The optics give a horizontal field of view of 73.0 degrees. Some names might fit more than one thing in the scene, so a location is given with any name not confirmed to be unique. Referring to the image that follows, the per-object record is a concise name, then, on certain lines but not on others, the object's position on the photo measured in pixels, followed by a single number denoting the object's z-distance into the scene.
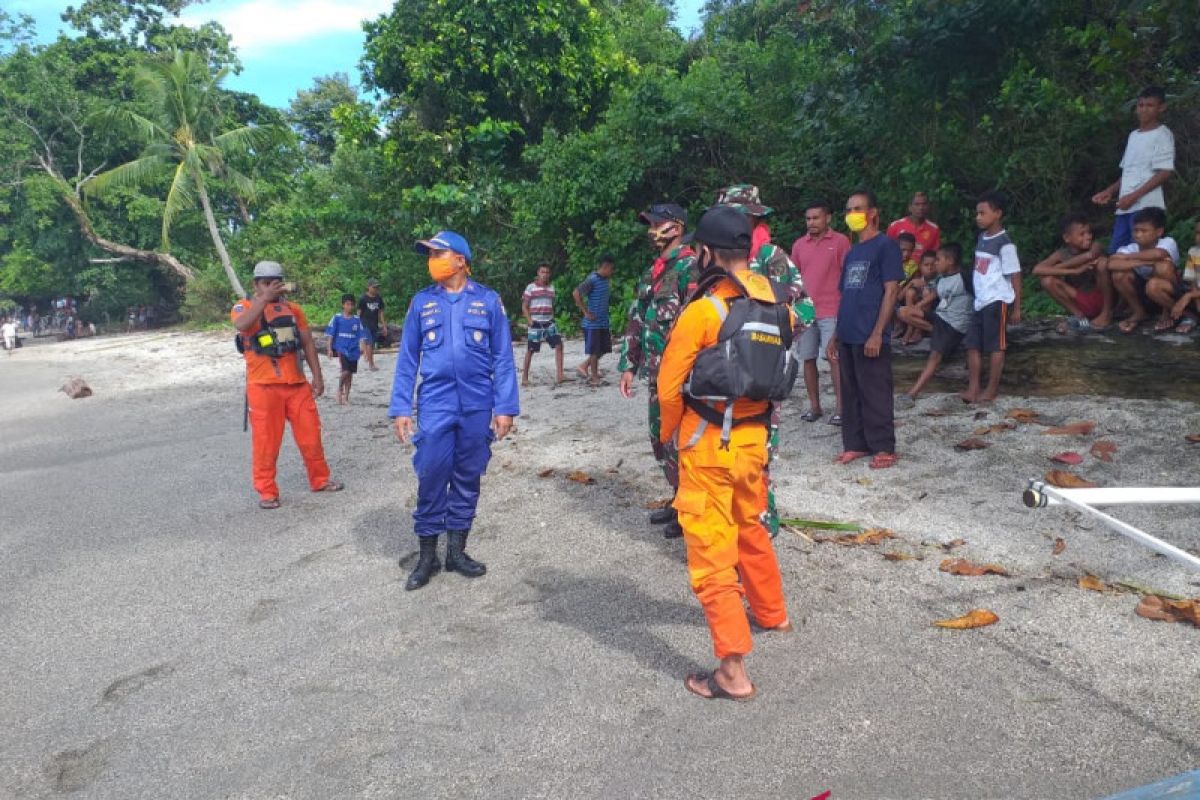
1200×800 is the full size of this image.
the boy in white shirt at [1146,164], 6.77
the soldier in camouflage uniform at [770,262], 4.02
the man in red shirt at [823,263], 6.30
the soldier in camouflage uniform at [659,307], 4.37
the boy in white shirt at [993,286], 6.23
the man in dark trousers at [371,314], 13.62
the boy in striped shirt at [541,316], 10.59
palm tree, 26.47
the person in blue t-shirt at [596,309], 10.25
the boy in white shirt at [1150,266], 6.88
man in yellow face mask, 5.52
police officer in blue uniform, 4.46
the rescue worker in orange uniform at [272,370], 6.03
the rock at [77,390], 14.45
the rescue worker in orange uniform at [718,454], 3.07
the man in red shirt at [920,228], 8.31
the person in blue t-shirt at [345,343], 10.77
